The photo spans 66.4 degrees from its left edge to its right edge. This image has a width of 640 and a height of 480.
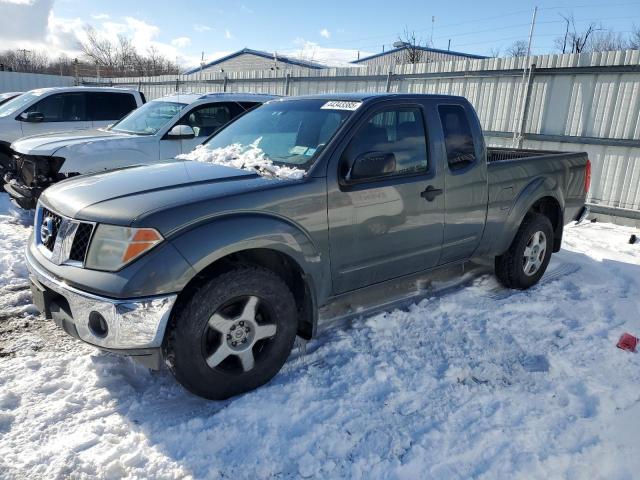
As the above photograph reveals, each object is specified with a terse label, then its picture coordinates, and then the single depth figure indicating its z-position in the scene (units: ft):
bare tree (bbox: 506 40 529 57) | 131.80
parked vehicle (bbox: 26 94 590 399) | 8.58
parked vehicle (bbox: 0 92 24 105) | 33.91
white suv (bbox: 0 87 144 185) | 28.91
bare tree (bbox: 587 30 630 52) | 120.32
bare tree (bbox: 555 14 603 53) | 120.52
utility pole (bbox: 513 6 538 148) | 29.76
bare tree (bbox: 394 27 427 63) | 105.70
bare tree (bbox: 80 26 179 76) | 153.07
